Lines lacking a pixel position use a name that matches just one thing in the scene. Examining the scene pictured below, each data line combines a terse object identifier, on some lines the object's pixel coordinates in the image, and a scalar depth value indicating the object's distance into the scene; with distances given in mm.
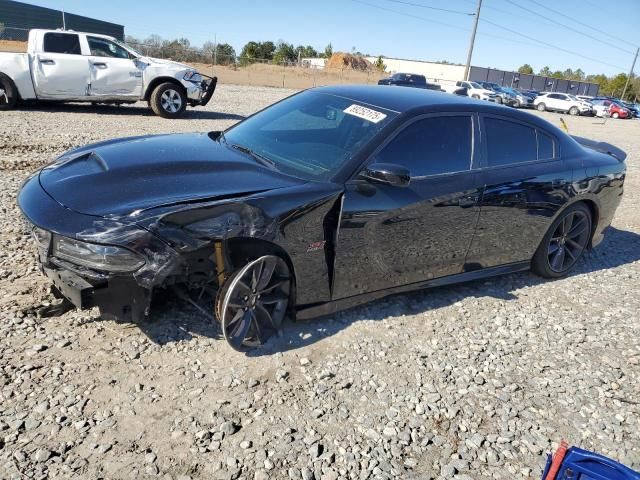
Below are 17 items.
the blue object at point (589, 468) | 1910
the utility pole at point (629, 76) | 78494
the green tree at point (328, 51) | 92919
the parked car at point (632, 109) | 43438
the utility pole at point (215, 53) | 33969
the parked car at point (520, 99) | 36578
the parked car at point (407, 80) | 23502
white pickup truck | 10234
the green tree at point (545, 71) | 124750
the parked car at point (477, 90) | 33434
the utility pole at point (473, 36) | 38594
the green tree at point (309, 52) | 87475
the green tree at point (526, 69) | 121969
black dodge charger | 2648
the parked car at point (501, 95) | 34188
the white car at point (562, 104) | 37688
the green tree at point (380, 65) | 81412
